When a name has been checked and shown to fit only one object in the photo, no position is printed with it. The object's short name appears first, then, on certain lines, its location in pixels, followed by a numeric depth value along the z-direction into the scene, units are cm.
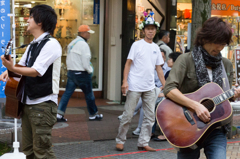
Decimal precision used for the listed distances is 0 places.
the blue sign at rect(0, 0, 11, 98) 835
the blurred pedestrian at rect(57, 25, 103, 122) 1311
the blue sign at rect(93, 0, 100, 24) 1831
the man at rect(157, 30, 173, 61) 1435
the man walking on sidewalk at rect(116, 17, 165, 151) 962
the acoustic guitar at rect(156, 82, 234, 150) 497
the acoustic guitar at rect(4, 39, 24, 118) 604
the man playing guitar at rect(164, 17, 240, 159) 504
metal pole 825
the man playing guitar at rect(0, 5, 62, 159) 603
